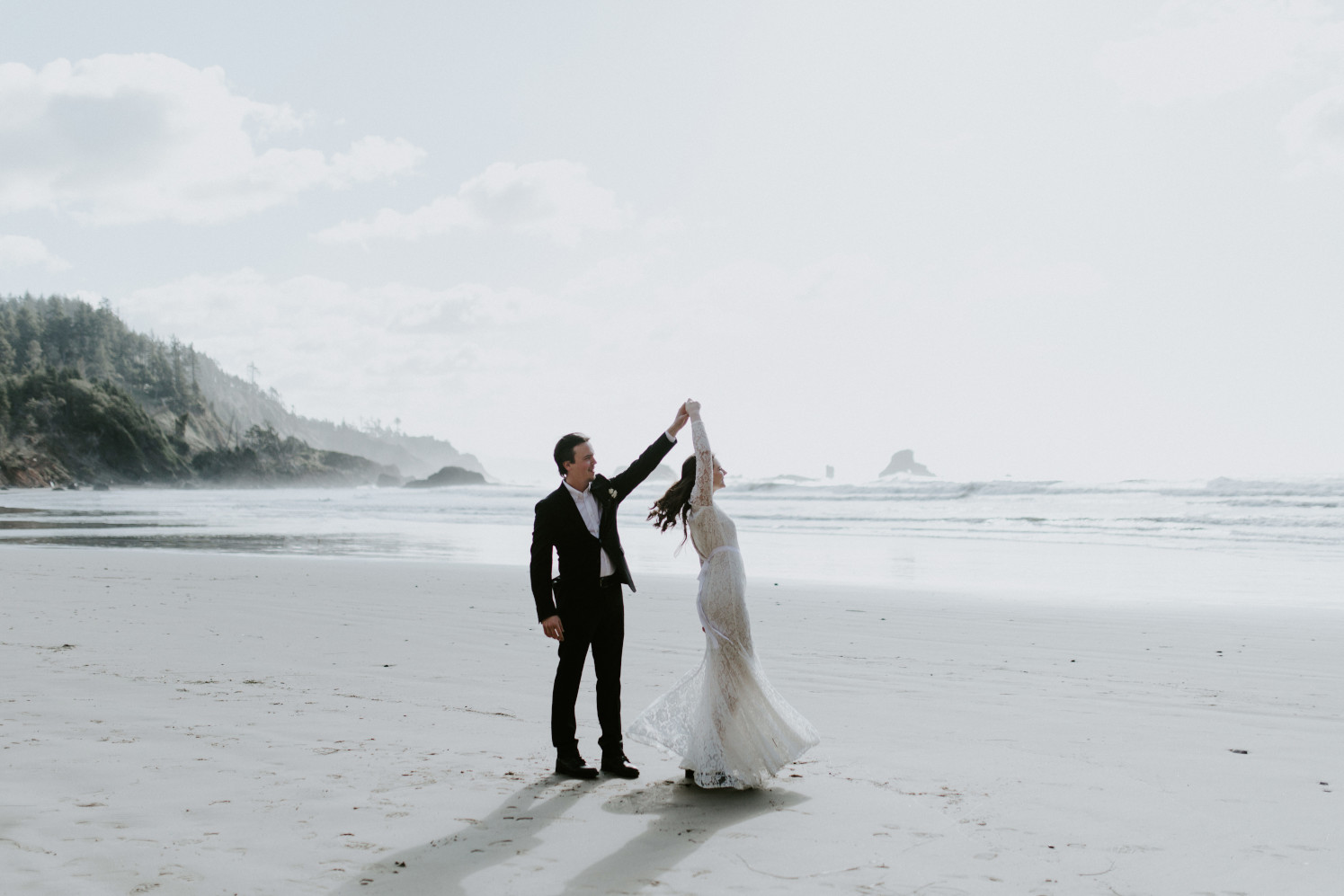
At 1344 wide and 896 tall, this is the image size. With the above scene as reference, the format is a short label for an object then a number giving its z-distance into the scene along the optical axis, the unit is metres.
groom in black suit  4.68
